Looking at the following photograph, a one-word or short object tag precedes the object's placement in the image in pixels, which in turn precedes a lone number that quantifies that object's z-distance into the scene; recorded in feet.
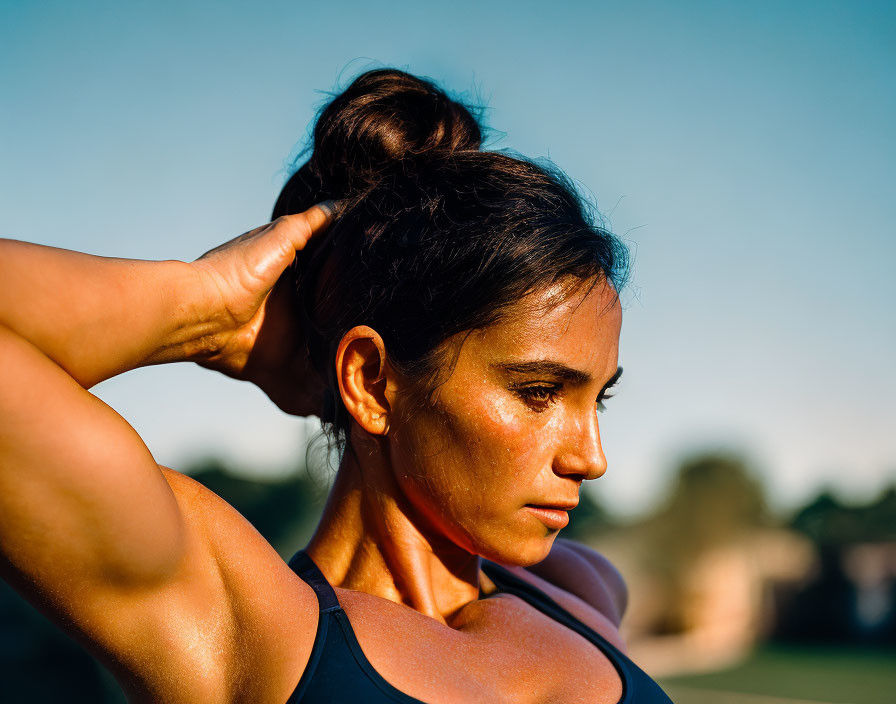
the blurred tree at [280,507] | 56.70
